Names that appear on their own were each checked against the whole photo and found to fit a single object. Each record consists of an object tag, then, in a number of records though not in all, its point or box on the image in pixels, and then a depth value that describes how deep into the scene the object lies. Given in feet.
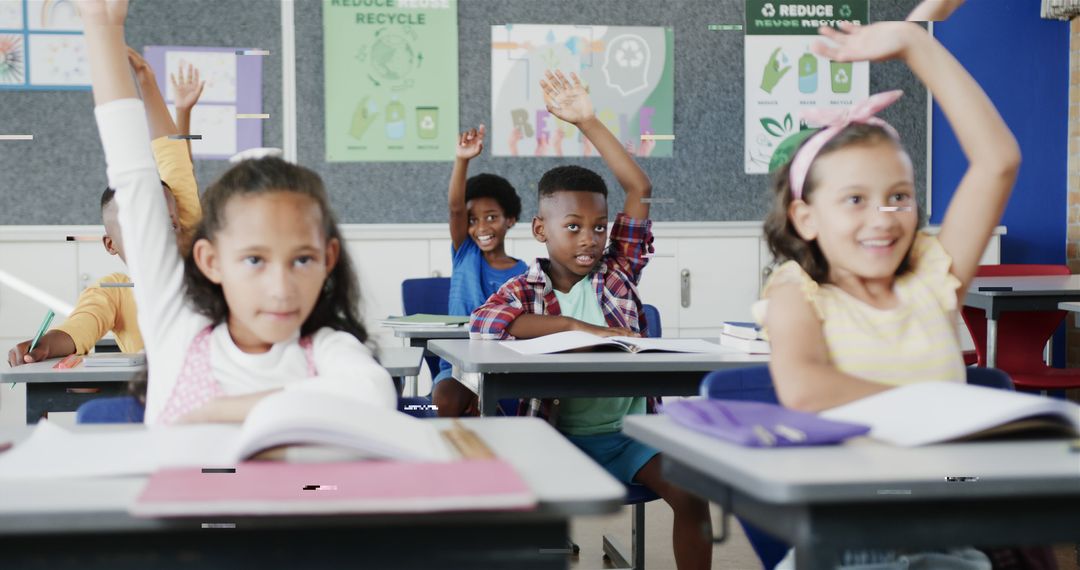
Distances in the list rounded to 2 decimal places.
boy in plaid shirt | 7.22
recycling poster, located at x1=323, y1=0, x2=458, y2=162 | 13.99
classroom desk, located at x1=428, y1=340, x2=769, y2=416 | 5.96
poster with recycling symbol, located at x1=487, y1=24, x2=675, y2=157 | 14.30
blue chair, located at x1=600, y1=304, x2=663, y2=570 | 6.44
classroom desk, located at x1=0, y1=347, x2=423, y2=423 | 6.34
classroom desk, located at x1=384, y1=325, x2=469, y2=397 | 8.84
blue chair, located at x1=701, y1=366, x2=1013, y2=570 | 4.11
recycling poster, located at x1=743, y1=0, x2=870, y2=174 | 14.75
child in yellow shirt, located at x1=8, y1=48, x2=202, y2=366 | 6.59
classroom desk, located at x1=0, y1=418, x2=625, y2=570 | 2.38
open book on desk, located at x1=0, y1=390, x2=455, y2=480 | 2.62
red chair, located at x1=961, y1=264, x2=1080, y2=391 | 10.94
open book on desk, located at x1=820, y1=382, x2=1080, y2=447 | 3.01
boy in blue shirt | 10.27
